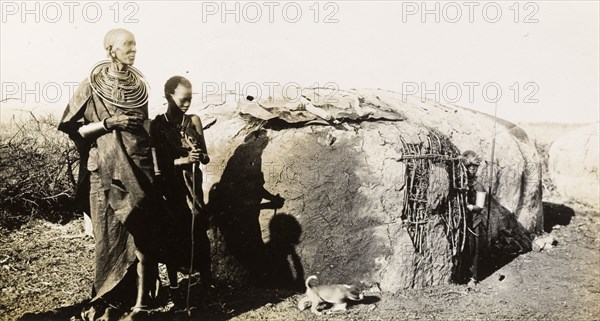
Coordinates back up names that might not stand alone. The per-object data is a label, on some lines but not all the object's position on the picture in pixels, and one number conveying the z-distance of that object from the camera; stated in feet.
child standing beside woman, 13.91
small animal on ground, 15.14
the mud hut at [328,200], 16.97
